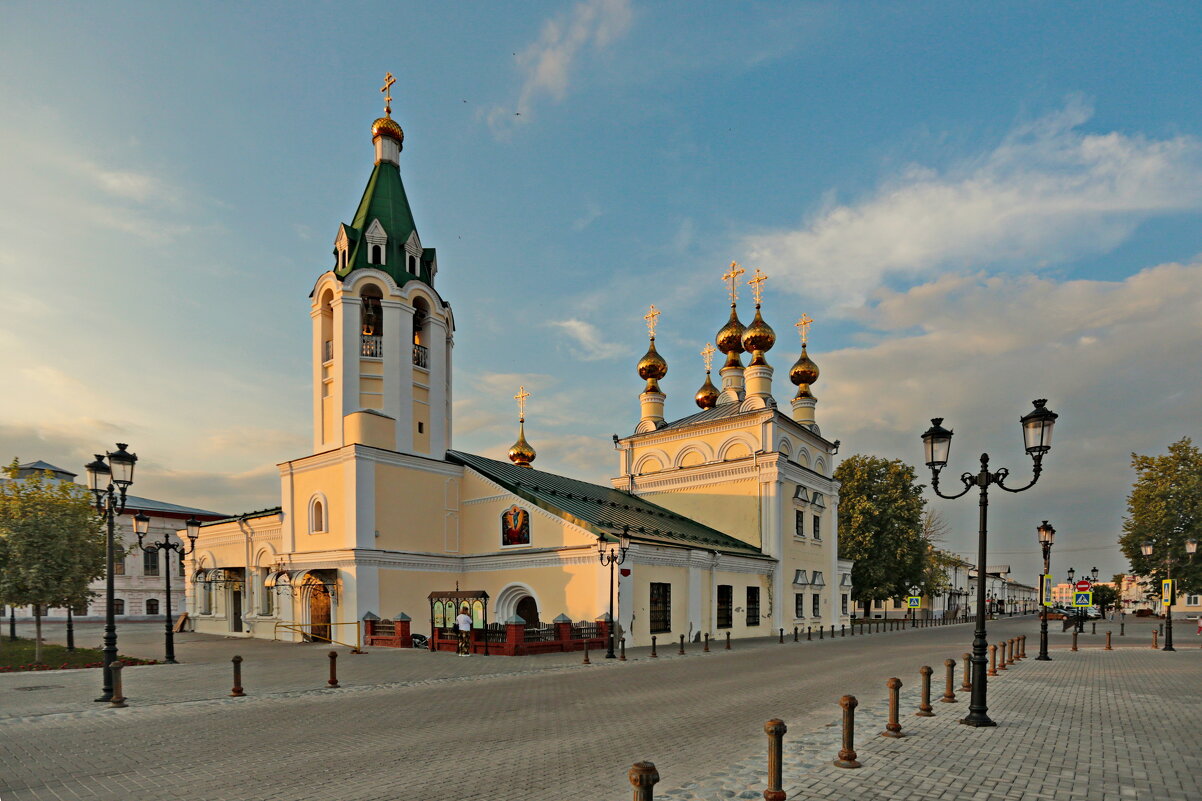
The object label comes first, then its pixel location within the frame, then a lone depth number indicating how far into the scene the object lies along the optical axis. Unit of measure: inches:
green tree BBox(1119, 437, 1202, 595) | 1781.5
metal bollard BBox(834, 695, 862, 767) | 331.0
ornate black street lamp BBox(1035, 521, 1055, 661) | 1008.9
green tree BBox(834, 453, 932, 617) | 1940.2
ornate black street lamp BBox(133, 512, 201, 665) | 805.9
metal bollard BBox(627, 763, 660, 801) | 184.1
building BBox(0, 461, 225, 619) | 1996.8
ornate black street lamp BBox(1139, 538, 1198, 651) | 1040.2
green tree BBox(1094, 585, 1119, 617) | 3823.8
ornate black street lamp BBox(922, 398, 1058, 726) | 427.2
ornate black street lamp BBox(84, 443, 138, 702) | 575.2
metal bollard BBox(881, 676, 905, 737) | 392.2
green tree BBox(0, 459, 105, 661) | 823.1
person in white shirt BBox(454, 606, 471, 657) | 903.1
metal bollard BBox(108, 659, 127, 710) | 500.7
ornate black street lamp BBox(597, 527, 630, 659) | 999.9
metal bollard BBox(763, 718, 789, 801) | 275.3
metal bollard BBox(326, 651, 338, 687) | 585.2
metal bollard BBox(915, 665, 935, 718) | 447.5
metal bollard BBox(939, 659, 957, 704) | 501.4
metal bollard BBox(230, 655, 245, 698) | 536.4
